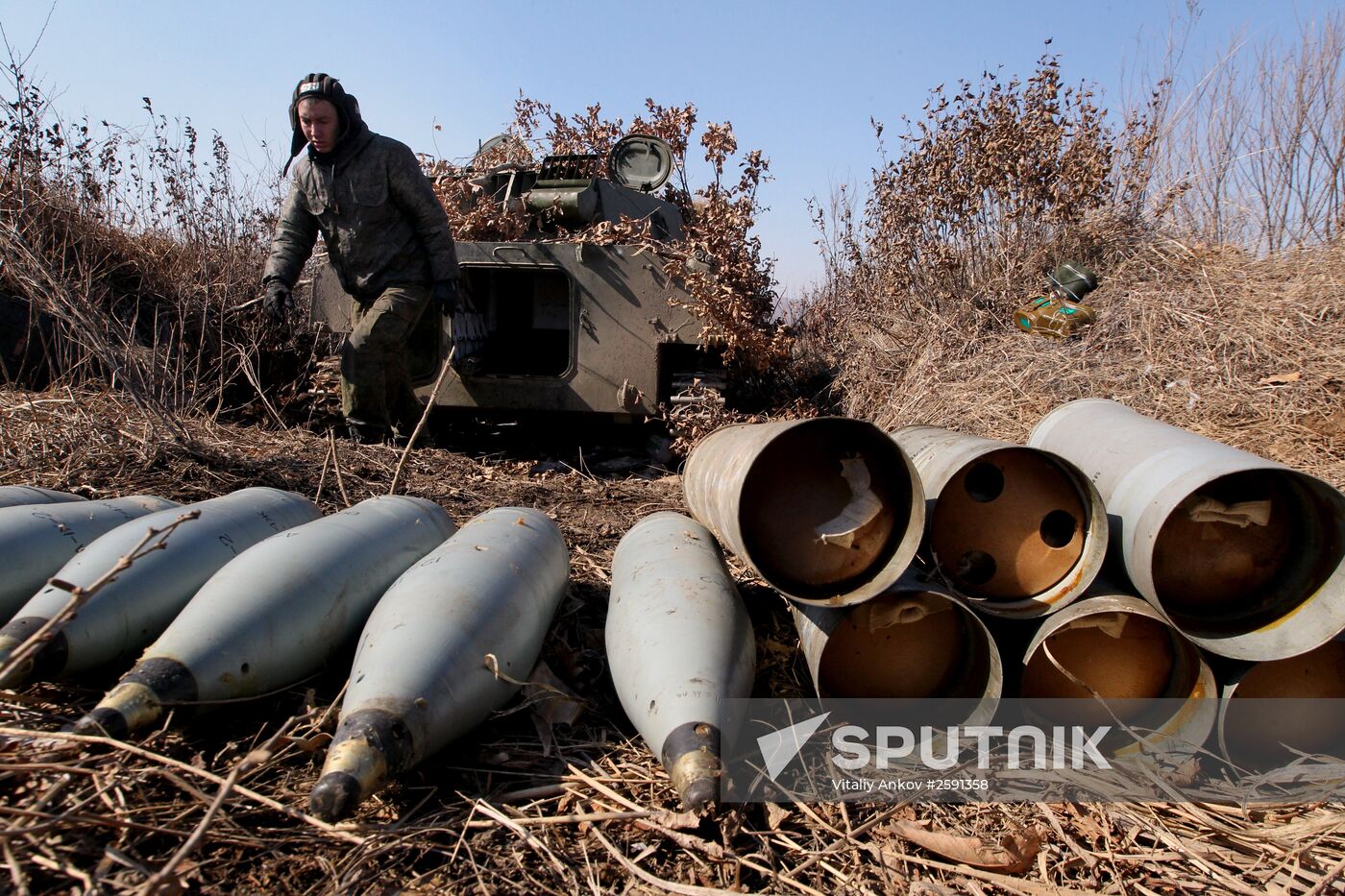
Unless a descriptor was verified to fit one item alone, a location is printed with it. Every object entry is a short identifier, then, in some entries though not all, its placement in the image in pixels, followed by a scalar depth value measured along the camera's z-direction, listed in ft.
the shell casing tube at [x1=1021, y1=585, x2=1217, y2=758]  7.72
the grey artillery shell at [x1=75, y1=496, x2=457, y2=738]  6.24
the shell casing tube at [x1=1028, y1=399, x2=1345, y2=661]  7.22
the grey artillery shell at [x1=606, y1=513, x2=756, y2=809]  5.98
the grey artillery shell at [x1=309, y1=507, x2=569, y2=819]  5.59
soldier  16.29
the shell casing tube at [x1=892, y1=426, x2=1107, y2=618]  7.86
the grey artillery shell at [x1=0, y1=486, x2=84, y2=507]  9.21
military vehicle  18.22
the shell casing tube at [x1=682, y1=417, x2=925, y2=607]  7.35
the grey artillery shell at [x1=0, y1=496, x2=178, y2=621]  7.80
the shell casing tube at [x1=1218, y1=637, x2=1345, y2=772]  7.59
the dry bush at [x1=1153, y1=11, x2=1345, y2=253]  25.22
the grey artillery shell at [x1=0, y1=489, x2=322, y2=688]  6.78
